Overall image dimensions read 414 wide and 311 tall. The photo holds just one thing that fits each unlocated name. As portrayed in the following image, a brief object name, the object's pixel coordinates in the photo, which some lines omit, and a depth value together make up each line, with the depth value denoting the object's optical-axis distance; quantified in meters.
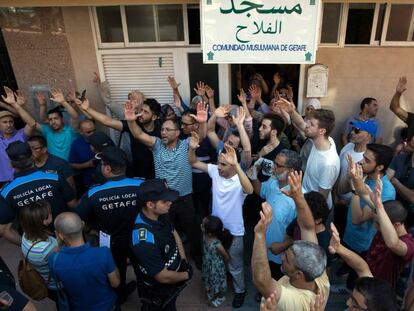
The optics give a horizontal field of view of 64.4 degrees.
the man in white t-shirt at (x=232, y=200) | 3.07
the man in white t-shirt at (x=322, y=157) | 3.27
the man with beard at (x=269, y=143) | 3.70
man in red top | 2.34
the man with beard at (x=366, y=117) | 4.71
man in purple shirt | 4.34
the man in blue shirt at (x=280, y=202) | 2.89
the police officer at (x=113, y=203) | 2.84
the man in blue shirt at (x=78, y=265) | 2.29
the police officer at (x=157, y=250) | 2.43
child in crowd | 3.14
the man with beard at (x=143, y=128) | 3.98
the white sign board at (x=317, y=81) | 4.90
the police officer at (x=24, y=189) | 2.98
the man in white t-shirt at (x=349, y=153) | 3.58
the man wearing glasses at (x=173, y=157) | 3.63
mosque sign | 3.50
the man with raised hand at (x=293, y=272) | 1.91
